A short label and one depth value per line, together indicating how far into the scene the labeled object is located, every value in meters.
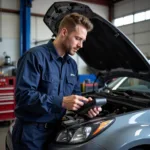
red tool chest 4.87
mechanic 1.45
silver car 1.62
